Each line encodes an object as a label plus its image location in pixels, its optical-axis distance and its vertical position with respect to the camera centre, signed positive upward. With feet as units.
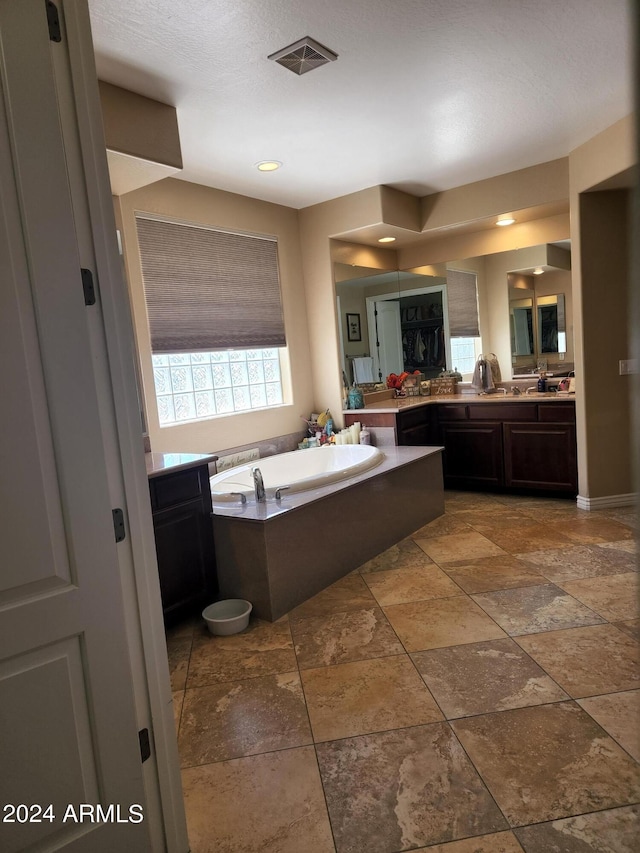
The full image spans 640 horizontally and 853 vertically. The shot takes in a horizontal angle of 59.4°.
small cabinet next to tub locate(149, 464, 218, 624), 9.04 -2.68
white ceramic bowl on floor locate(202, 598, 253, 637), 8.96 -3.93
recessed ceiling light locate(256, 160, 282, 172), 12.44 +4.57
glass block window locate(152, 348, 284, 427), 13.25 -0.21
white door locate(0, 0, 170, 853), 3.92 -0.95
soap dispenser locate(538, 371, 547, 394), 15.99 -1.03
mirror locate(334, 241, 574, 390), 15.69 +1.37
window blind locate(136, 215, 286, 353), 12.56 +2.13
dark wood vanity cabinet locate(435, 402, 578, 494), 14.67 -2.62
